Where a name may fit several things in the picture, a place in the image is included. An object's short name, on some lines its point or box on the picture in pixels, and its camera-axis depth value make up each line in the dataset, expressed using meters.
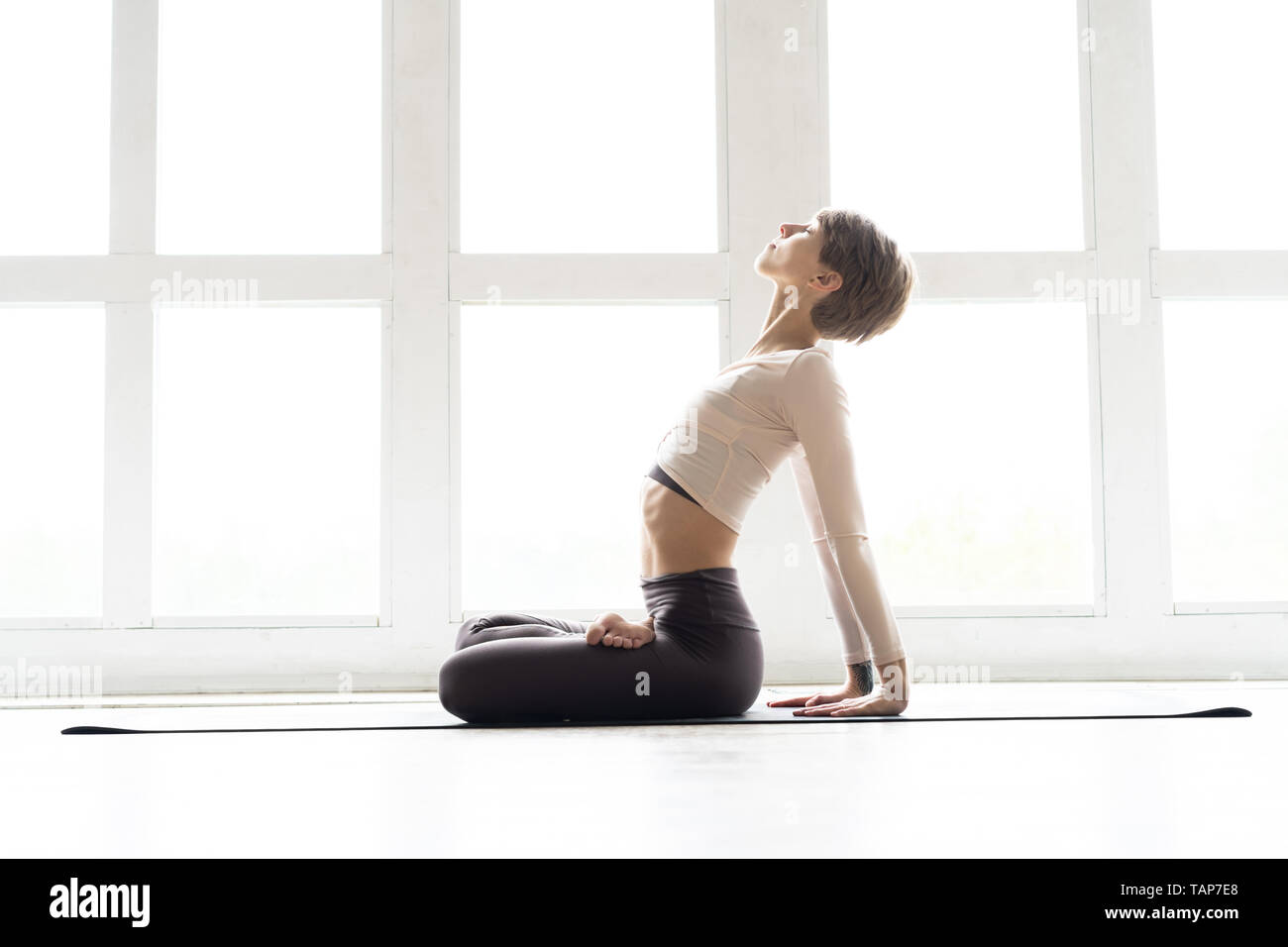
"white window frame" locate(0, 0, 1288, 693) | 3.35
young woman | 1.90
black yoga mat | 2.00
